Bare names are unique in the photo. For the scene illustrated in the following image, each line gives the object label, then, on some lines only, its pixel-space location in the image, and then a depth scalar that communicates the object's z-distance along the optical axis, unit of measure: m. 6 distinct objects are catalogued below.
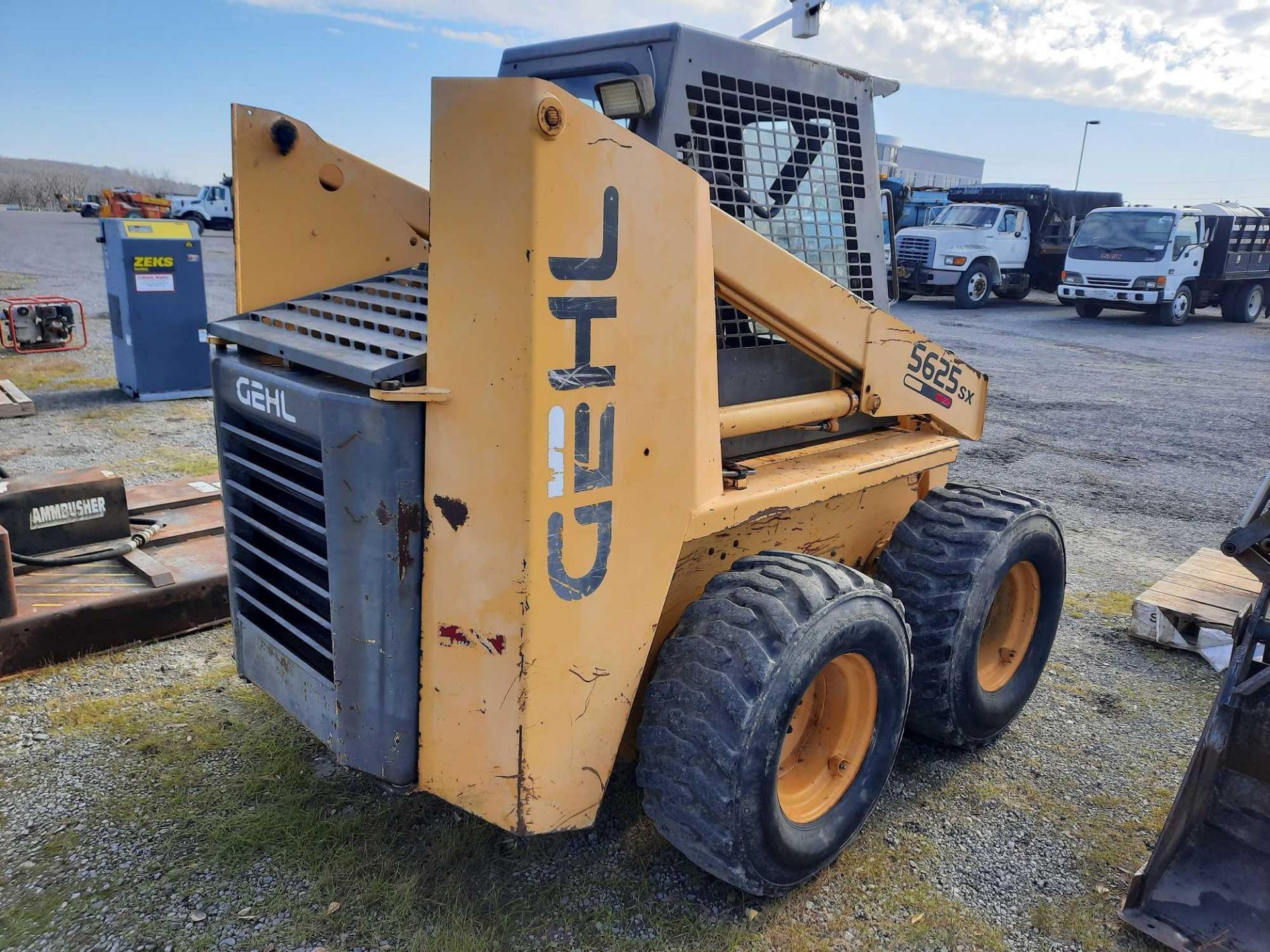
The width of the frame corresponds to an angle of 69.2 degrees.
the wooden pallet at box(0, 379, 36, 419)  8.18
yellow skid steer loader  2.16
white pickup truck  38.03
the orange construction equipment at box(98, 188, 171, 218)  30.35
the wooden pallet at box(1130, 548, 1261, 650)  4.58
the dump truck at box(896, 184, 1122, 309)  20.50
